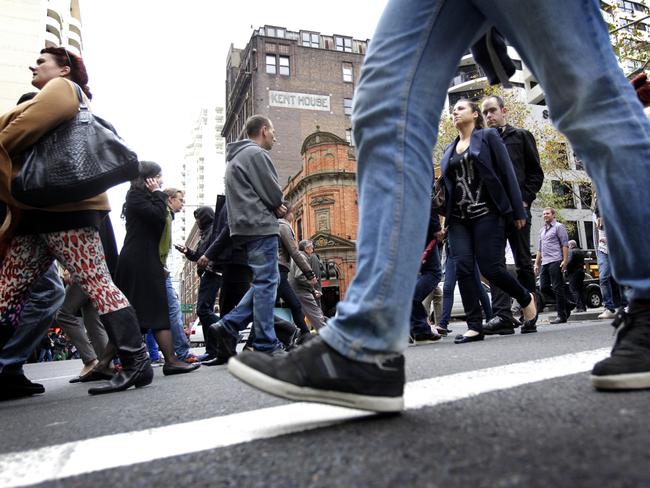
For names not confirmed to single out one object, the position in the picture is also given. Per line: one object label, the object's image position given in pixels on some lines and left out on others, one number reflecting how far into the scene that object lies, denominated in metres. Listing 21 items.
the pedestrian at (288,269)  6.30
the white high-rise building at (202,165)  118.56
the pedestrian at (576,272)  9.44
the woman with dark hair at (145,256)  4.11
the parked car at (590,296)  13.55
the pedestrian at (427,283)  5.39
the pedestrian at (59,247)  2.91
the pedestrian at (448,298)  6.38
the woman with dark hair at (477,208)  4.79
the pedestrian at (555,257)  7.92
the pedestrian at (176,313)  6.11
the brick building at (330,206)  35.12
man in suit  5.50
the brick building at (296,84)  45.97
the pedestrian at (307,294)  7.38
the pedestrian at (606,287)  7.48
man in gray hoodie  4.54
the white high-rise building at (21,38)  37.22
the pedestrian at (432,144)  1.39
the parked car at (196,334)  21.03
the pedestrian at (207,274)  5.73
